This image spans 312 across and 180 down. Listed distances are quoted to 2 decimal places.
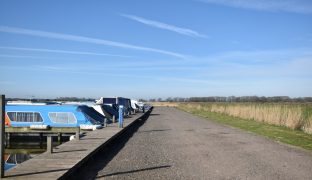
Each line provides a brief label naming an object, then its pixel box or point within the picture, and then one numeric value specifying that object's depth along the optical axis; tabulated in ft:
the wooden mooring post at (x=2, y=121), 16.29
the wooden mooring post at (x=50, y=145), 25.24
